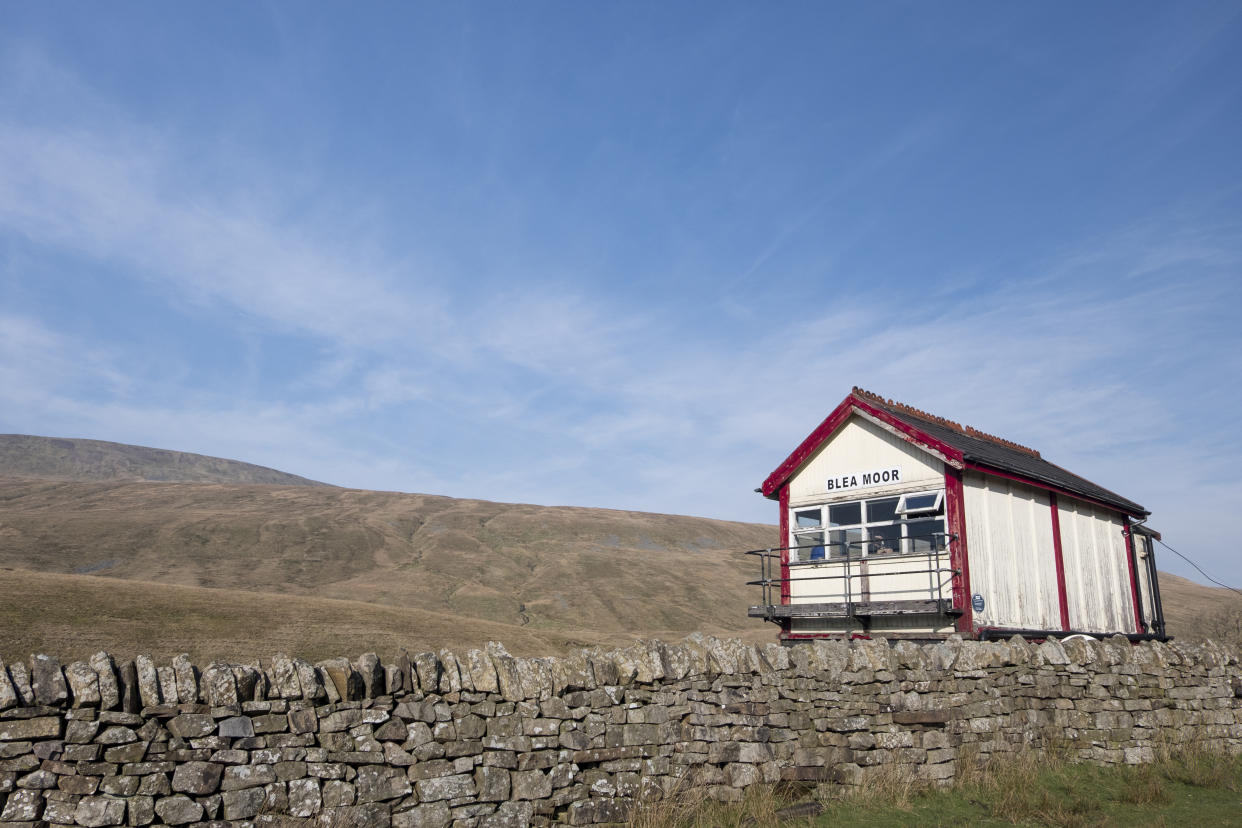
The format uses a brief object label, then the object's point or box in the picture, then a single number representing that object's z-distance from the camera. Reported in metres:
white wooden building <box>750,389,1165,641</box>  16.92
